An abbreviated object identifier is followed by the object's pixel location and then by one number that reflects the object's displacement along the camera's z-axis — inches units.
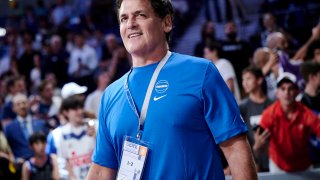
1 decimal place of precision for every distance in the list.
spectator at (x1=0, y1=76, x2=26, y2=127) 354.3
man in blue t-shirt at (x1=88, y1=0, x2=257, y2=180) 92.0
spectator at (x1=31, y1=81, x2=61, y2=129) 349.4
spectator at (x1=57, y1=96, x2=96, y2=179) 241.0
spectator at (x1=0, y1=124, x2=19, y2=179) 285.4
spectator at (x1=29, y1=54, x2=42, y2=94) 454.0
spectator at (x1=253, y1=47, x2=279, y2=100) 276.4
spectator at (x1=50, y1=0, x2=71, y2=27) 560.4
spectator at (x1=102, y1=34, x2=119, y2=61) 422.6
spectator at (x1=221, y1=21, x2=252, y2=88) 322.7
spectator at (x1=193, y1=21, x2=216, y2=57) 357.7
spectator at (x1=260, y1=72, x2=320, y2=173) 217.0
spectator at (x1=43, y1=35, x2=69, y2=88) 450.6
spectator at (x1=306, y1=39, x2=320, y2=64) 283.3
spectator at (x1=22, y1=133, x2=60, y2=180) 276.5
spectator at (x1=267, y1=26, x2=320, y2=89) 272.5
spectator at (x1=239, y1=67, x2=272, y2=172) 232.2
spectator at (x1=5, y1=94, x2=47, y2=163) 315.3
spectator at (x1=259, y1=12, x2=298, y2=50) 337.1
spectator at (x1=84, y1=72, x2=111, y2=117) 329.1
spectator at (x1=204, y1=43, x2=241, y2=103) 272.7
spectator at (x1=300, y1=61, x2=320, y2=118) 233.0
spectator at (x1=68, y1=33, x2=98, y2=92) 424.5
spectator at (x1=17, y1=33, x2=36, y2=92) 480.4
